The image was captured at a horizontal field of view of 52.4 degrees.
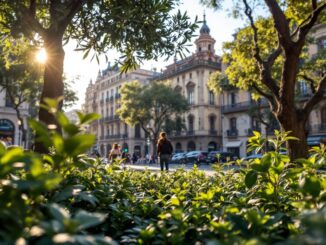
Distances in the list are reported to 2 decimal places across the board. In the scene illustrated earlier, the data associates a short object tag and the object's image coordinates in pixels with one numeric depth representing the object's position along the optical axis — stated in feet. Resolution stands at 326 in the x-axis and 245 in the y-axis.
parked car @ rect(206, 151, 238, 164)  119.85
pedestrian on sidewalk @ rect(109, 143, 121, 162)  55.98
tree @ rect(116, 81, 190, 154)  133.90
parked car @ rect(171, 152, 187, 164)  133.18
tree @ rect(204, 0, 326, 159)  29.19
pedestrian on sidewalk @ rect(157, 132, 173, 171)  48.47
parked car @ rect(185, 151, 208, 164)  123.65
